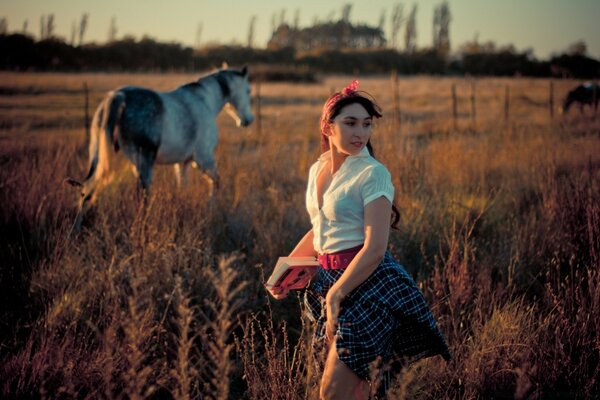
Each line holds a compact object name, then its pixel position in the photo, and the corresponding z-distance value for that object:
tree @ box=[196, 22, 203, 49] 59.51
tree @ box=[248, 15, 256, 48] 69.19
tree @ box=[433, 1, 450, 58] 88.75
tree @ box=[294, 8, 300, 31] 79.18
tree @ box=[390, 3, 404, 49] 79.59
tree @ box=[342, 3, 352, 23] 81.43
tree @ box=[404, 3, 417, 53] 83.31
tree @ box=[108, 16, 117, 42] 68.22
